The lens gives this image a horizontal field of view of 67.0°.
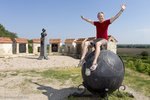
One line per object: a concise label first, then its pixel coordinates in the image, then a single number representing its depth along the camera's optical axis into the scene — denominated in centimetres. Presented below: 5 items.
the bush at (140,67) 721
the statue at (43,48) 1014
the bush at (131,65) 782
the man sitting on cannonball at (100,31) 307
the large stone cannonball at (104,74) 281
